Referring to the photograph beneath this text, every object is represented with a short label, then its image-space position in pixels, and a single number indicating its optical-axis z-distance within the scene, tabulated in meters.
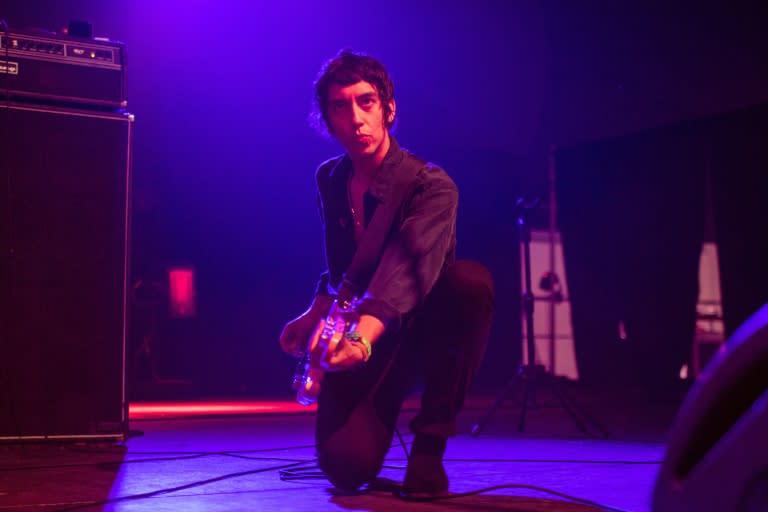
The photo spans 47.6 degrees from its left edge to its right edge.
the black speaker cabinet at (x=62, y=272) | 3.01
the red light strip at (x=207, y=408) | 5.34
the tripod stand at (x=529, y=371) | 4.25
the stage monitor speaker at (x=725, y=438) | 0.88
